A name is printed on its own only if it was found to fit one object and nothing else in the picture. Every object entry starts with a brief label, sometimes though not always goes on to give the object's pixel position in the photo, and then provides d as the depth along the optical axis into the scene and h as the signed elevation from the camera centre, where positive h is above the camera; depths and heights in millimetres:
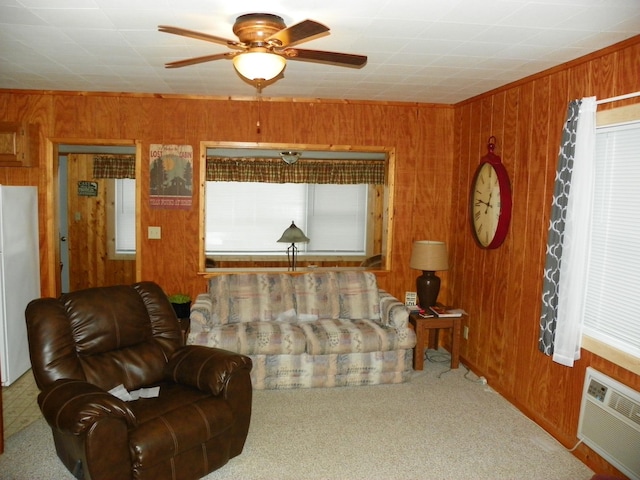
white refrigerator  3891 -629
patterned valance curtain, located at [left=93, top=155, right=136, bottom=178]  6613 +440
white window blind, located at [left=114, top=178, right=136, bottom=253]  6816 -222
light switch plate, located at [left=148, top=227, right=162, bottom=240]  4742 -319
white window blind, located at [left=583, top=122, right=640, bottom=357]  2705 -172
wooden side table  4371 -1085
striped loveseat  3922 -1027
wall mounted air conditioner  2586 -1149
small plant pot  4434 -979
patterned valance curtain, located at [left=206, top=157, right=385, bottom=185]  6840 +476
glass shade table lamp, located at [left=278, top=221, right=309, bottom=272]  6203 -401
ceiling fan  2340 +750
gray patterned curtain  3018 -120
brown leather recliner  2307 -1020
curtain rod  2647 +655
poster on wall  4691 +236
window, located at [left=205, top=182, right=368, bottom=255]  7039 -178
